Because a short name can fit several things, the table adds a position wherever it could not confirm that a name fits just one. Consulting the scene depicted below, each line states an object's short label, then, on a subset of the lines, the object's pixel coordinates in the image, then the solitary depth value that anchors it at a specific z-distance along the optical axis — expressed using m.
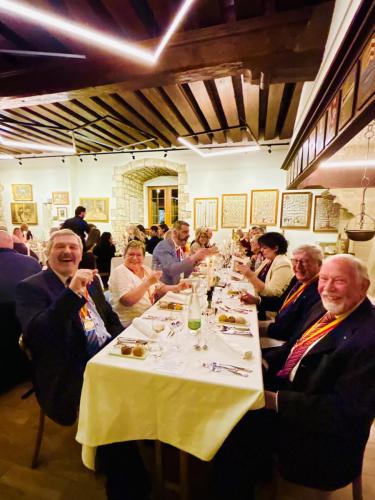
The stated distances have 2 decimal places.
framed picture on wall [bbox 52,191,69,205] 8.43
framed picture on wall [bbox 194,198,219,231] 7.41
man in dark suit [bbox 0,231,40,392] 2.37
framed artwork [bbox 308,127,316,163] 2.97
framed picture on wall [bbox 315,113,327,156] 2.47
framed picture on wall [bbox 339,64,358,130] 1.63
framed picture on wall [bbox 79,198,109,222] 8.24
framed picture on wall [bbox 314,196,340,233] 6.55
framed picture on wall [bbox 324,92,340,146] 2.00
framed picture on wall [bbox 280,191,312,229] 6.76
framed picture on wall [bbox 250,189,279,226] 6.95
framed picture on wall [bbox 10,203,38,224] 8.80
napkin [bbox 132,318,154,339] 1.73
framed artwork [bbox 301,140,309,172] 3.39
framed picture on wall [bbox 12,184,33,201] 8.72
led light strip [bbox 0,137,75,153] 4.45
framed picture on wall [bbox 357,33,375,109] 1.34
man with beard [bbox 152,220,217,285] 3.29
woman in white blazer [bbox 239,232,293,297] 2.84
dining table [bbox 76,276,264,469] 1.21
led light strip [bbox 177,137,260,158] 5.51
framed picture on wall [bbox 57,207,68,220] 8.52
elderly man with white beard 1.15
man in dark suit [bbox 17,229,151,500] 1.42
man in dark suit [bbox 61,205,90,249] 5.92
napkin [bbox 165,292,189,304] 2.47
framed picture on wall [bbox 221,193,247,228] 7.18
